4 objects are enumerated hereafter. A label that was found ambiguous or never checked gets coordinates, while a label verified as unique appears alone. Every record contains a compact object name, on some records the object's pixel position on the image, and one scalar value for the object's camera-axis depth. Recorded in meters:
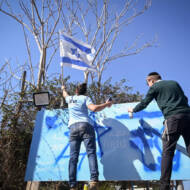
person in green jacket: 2.25
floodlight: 3.80
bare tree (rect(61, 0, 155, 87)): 7.28
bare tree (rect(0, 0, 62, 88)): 5.42
